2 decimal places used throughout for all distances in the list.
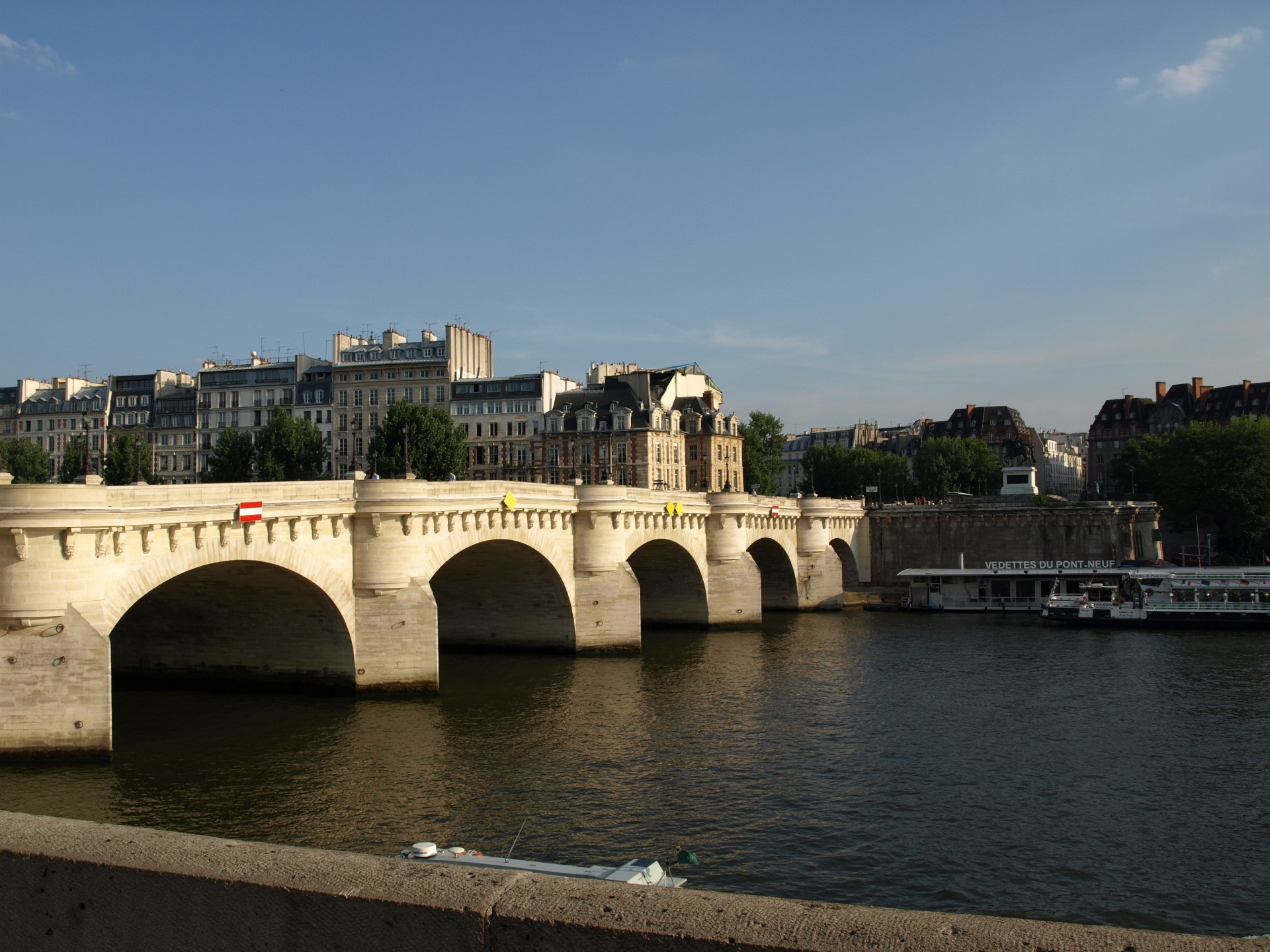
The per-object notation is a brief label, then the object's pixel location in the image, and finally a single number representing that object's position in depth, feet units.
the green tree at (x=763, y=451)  374.02
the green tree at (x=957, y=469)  423.23
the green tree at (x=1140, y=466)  361.51
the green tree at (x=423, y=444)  257.55
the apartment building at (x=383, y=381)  312.09
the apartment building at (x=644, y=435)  300.20
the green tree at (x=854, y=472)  443.32
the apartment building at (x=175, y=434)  319.47
